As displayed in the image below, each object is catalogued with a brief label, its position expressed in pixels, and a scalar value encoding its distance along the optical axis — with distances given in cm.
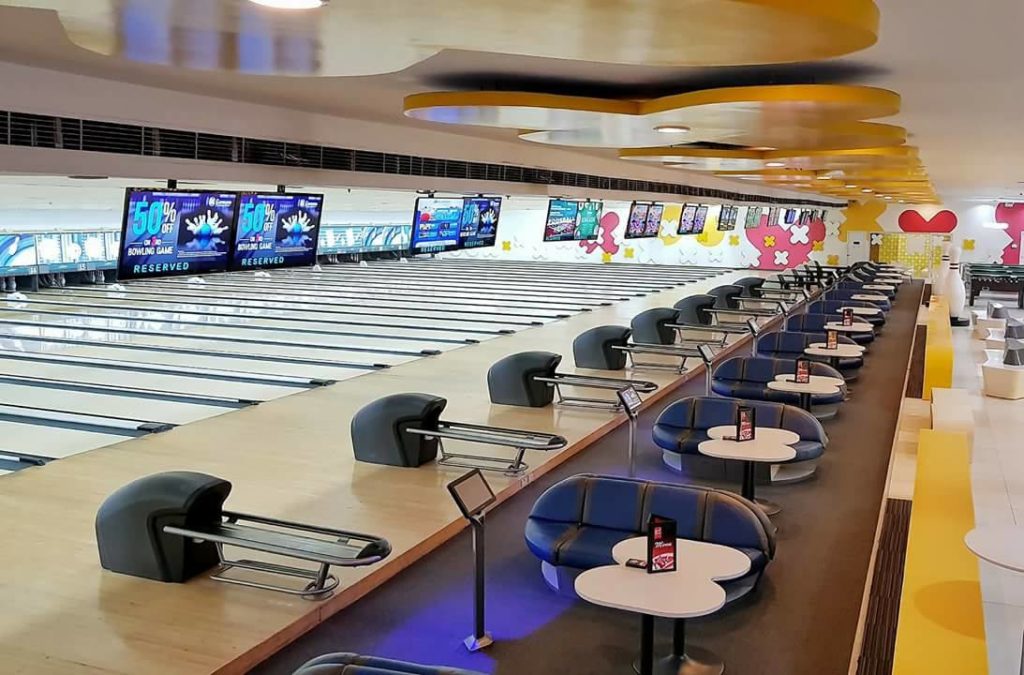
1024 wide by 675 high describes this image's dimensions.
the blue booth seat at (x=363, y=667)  277
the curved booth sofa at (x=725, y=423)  639
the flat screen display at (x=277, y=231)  873
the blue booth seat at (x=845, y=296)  1575
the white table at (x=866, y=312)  1345
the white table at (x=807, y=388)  704
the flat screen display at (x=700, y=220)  2312
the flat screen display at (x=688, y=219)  2242
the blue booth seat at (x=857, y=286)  1733
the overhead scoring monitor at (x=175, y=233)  757
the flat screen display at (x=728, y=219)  2398
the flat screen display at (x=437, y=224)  1343
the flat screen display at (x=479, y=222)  1458
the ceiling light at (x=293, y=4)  217
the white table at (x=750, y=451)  514
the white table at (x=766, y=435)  554
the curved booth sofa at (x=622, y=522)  438
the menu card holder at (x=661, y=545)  345
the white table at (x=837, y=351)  881
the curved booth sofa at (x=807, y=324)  1170
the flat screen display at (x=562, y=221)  1719
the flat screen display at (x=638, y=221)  2036
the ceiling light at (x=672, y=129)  538
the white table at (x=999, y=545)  379
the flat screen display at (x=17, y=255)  1652
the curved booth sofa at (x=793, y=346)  1010
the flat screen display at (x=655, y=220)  2111
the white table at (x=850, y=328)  1118
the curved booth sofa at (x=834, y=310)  1373
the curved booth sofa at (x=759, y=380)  814
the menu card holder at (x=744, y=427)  548
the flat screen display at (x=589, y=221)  1802
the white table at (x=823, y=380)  741
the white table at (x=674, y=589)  322
